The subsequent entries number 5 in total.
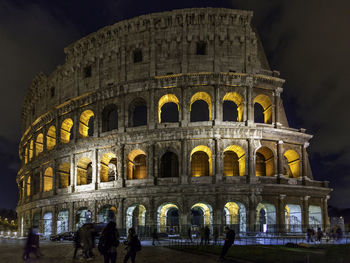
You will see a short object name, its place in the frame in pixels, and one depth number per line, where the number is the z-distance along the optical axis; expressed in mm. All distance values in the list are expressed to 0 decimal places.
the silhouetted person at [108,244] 10125
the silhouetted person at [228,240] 13414
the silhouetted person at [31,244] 13953
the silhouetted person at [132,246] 11156
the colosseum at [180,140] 30078
